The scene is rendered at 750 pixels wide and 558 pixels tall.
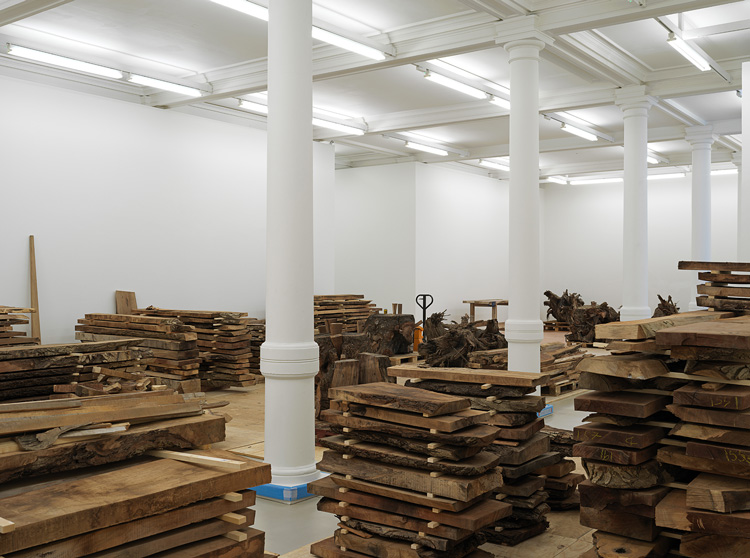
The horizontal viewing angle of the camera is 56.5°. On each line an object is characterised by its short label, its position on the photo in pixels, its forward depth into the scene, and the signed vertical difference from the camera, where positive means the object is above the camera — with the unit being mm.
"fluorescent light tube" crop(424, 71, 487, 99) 11855 +3616
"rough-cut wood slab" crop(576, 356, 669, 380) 4391 -500
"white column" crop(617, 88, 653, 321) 12086 +1239
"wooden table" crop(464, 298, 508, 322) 21844 -481
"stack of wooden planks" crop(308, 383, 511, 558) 4379 -1217
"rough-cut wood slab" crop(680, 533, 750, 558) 3883 -1459
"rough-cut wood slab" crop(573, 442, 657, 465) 4321 -1040
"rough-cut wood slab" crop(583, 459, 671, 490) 4344 -1173
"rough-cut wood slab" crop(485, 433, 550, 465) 5207 -1229
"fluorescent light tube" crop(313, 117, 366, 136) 14894 +3652
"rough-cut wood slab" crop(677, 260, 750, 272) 6152 +197
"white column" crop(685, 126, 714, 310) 14875 +2037
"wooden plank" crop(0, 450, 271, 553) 2553 -831
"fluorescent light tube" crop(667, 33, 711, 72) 9602 +3428
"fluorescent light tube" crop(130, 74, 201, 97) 11764 +3565
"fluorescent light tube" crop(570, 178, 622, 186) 25345 +3955
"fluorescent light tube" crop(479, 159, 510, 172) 21953 +3980
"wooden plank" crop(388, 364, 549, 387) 5328 -686
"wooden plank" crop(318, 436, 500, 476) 4367 -1107
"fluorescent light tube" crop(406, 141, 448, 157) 17894 +3730
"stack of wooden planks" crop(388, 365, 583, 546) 5242 -1125
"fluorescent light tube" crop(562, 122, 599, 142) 15945 +3714
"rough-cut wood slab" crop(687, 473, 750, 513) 3861 -1156
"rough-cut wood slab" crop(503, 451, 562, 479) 5180 -1370
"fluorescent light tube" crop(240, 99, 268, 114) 14207 +3791
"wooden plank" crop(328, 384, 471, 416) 4523 -737
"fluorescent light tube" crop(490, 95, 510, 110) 13351 +3636
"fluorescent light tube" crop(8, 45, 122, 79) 10555 +3609
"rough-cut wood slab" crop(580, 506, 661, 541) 4355 -1494
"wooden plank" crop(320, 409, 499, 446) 4435 -936
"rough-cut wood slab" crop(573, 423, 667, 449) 4340 -929
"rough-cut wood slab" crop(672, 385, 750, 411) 4047 -647
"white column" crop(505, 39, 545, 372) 8805 +958
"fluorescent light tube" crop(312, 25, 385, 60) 9328 +3441
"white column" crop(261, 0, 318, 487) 6215 +411
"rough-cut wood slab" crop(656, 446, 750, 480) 4008 -1046
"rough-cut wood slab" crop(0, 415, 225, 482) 2965 -732
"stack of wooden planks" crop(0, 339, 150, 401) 6301 -774
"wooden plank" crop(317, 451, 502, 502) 4305 -1224
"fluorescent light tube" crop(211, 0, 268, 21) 8367 +3446
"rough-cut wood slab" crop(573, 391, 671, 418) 4391 -737
